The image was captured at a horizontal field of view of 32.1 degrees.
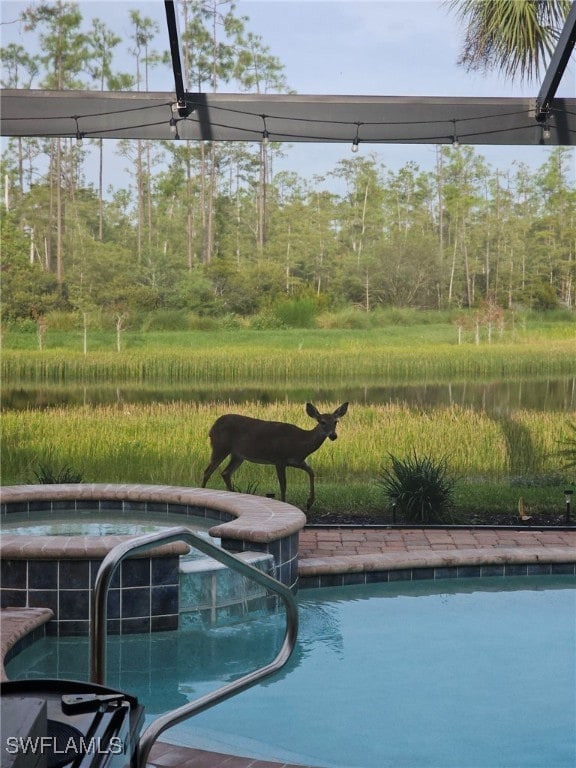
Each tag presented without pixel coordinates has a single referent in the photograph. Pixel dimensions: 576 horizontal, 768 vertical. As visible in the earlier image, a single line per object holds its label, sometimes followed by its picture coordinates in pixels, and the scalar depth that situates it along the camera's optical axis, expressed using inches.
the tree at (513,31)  323.3
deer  335.6
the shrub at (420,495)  339.0
